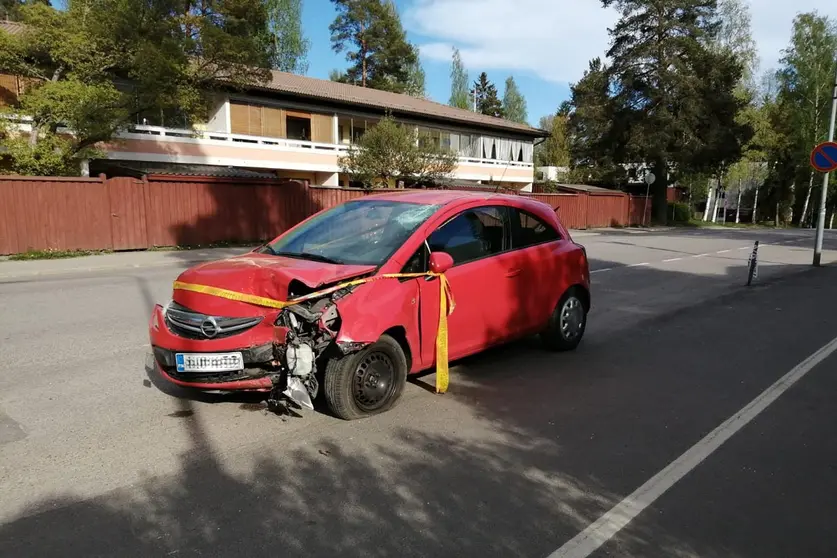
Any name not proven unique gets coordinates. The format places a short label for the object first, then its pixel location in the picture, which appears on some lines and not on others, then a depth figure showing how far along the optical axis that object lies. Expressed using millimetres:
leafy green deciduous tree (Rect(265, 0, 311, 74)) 44469
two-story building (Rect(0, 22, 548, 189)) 25695
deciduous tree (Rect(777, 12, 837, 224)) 45719
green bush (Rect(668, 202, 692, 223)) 46031
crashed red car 4023
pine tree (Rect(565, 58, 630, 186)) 39562
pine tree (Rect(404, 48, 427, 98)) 58028
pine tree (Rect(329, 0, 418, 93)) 47588
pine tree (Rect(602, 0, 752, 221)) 36531
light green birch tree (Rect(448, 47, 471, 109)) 71794
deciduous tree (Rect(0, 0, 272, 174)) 16875
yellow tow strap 4387
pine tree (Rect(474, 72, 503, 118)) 78375
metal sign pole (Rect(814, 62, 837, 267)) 14914
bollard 11531
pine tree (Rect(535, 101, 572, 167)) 56125
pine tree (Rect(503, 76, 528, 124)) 79688
